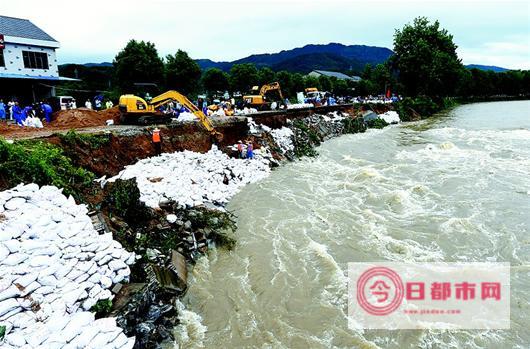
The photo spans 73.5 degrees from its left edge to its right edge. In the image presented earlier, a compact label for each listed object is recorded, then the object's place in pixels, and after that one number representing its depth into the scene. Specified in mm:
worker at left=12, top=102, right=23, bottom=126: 17841
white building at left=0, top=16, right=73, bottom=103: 25750
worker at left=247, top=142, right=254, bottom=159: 18698
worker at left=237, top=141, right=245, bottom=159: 18516
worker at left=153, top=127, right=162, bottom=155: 15430
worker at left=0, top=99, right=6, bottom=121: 18234
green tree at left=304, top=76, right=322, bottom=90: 56938
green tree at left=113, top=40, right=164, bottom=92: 40469
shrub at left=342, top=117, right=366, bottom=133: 32931
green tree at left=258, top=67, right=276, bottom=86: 52178
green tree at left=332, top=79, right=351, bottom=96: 63875
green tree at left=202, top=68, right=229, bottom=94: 51344
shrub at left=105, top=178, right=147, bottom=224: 9648
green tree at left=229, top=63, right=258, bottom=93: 50219
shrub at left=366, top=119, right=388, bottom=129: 36600
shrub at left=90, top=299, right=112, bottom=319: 6348
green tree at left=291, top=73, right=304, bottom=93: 55906
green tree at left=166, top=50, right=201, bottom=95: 42969
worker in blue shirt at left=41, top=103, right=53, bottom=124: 18703
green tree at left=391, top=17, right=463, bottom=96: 54219
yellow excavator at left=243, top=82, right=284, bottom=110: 29312
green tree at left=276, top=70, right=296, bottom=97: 54031
